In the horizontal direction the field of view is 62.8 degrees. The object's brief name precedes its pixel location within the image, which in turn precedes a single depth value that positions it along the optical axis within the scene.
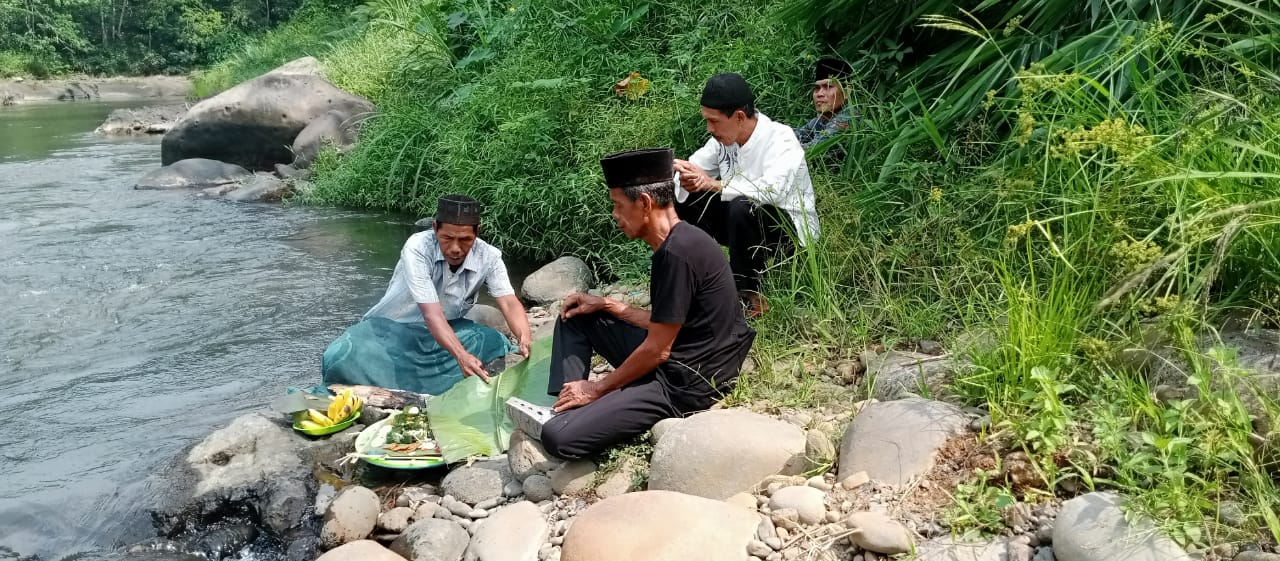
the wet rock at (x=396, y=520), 4.16
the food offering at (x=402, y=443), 4.52
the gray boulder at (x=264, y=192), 12.45
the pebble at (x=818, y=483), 3.46
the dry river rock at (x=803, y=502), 3.29
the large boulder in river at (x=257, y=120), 14.43
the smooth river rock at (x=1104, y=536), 2.71
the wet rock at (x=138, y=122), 21.17
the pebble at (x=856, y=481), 3.40
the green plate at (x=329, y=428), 5.00
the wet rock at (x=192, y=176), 13.54
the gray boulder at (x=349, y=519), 4.16
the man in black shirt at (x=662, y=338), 3.91
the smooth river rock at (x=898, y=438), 3.38
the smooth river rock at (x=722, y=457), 3.63
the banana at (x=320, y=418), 5.04
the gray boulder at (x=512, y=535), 3.64
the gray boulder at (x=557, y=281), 7.39
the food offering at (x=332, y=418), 5.01
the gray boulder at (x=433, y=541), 3.88
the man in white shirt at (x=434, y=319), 5.18
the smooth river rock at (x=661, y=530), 3.21
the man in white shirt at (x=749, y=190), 5.06
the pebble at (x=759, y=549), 3.21
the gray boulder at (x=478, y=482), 4.19
